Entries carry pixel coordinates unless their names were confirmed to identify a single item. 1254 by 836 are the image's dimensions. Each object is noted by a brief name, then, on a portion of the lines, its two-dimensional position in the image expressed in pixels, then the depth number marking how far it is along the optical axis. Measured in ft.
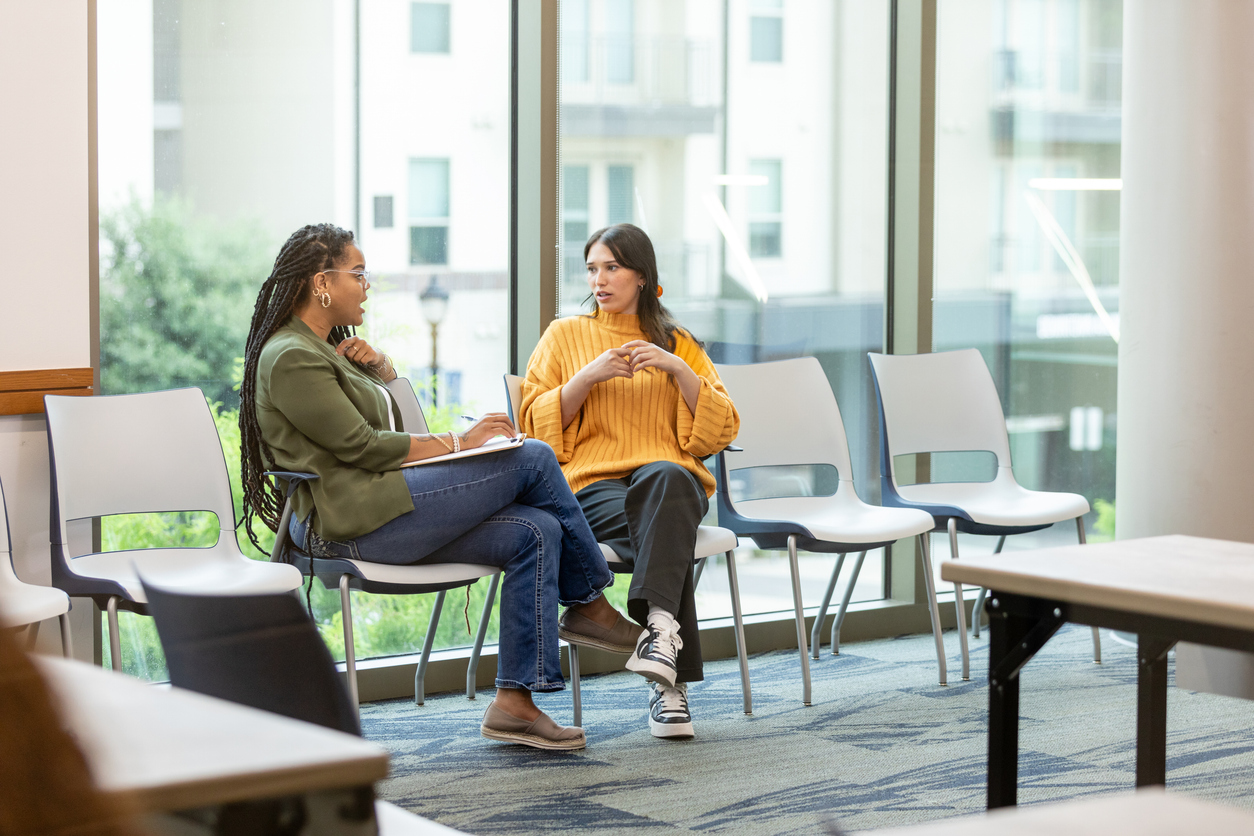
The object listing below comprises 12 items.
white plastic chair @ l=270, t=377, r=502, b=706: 17.87
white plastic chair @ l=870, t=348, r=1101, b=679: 25.13
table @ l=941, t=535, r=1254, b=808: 9.46
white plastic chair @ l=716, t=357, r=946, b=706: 22.43
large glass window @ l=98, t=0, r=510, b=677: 20.34
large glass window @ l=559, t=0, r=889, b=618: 24.76
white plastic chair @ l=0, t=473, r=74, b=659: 15.38
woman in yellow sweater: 19.57
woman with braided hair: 18.19
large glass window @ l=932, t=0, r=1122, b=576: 29.63
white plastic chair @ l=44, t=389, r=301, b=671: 17.10
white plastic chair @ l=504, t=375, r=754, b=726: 20.02
